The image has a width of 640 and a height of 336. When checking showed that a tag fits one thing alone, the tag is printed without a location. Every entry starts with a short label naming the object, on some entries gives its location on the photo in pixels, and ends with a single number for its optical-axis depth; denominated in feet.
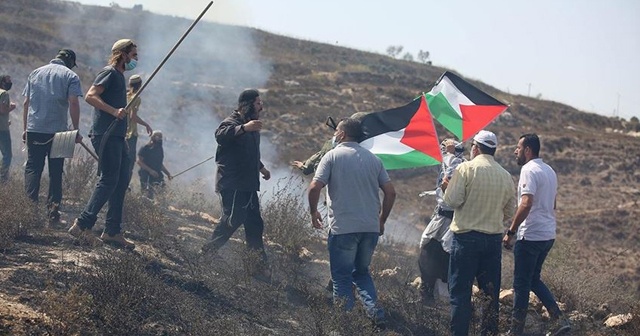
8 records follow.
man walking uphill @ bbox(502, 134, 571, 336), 42.42
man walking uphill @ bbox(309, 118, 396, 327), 39.06
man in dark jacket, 45.24
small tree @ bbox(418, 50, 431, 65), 456.45
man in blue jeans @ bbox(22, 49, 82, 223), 45.73
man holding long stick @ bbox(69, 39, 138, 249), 41.81
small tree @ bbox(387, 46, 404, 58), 468.79
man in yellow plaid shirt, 38.86
